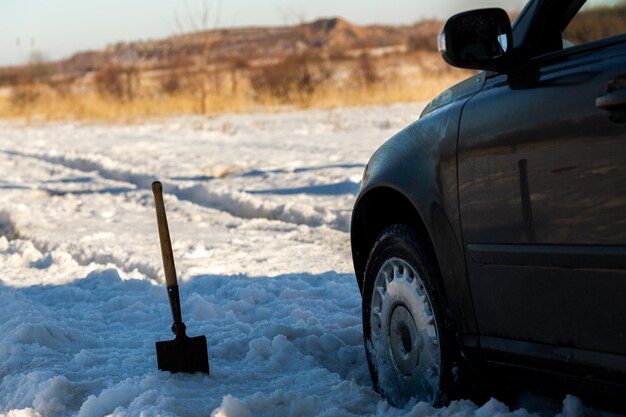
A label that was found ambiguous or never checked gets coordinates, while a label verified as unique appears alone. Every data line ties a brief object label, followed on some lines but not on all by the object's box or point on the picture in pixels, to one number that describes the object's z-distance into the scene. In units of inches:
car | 109.5
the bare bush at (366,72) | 1444.9
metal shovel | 181.3
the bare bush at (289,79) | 1401.3
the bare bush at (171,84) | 1616.3
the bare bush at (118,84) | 1618.1
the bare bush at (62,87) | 1626.8
